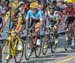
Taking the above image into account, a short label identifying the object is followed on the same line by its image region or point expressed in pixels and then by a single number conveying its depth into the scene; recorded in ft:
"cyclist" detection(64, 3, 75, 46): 69.42
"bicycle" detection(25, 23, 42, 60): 46.96
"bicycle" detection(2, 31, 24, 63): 42.83
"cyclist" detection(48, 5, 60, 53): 54.03
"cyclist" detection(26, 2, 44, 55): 46.94
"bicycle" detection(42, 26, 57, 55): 52.01
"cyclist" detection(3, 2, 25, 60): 45.17
